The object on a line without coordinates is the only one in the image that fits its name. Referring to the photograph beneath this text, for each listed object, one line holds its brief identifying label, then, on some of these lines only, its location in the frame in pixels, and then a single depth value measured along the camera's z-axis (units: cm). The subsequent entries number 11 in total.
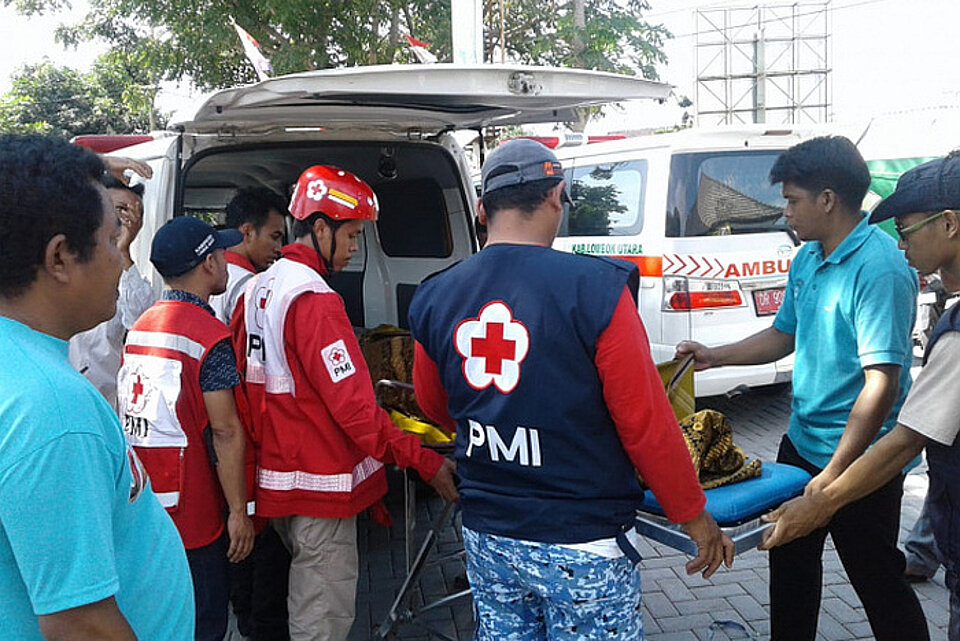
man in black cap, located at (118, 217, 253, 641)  241
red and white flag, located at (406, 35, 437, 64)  491
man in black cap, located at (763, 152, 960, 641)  190
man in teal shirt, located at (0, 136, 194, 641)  110
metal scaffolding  2512
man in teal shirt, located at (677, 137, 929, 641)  229
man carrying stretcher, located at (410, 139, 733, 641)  181
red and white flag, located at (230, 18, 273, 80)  391
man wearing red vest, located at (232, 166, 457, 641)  256
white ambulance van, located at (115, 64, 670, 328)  280
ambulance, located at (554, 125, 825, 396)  584
